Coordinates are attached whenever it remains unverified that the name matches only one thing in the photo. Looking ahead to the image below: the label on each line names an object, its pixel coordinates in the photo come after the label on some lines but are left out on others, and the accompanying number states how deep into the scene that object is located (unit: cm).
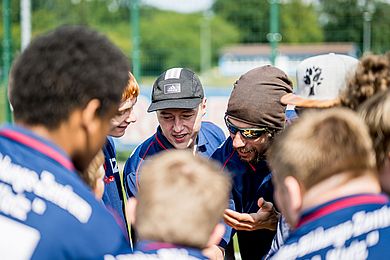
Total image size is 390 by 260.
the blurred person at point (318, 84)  250
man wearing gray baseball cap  359
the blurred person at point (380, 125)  200
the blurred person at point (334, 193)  178
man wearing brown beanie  305
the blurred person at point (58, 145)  170
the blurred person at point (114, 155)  344
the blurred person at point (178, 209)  174
